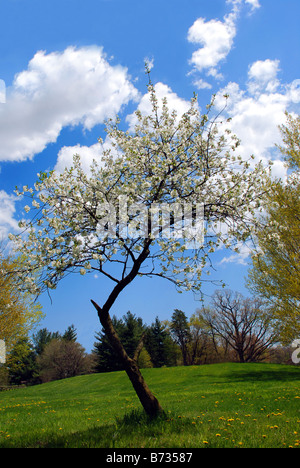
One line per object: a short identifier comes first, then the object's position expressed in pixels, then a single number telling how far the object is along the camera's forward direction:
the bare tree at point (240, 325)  43.63
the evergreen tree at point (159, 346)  50.09
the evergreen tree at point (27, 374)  50.41
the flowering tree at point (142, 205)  6.45
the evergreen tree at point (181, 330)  52.66
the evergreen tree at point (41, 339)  56.97
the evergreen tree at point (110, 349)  43.84
